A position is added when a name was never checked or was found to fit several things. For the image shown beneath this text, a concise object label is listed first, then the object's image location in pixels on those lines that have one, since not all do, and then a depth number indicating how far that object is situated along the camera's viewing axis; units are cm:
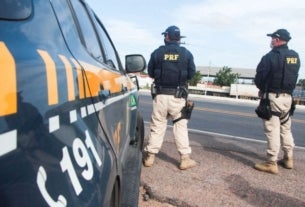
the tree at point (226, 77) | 7390
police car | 102
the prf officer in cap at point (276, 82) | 524
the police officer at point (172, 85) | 526
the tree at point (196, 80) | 6548
